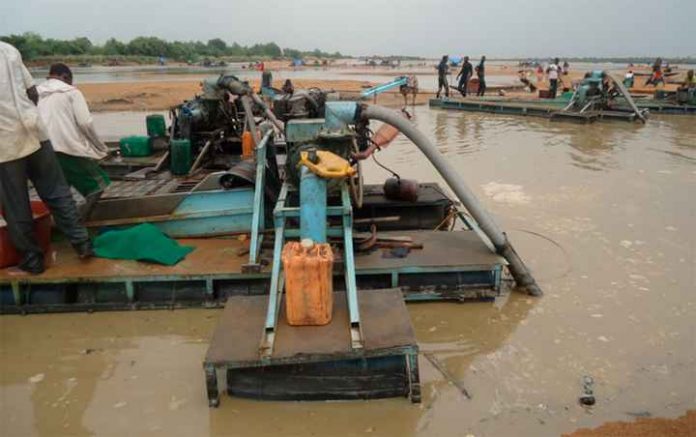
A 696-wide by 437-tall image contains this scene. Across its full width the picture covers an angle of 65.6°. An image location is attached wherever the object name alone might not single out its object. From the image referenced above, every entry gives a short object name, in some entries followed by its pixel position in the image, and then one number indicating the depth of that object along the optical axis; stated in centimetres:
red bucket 434
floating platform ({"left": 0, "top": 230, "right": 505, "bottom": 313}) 431
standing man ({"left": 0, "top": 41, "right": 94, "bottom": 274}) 393
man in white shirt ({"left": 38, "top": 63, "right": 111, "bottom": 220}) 456
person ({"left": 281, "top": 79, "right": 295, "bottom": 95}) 867
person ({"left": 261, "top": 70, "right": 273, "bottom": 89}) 930
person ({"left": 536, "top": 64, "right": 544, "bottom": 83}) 3205
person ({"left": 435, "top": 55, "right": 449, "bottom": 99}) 2031
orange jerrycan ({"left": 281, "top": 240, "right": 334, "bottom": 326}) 310
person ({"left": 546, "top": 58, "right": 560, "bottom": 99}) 1967
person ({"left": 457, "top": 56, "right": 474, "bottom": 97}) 2068
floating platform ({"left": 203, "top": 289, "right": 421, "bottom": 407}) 304
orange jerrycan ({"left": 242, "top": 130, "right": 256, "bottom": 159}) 670
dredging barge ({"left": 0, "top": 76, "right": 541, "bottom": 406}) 319
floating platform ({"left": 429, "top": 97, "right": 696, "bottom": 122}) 1463
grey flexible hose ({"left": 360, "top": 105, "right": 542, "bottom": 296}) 428
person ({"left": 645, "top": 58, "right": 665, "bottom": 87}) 2395
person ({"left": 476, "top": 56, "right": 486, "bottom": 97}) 2034
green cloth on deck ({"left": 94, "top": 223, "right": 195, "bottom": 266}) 454
